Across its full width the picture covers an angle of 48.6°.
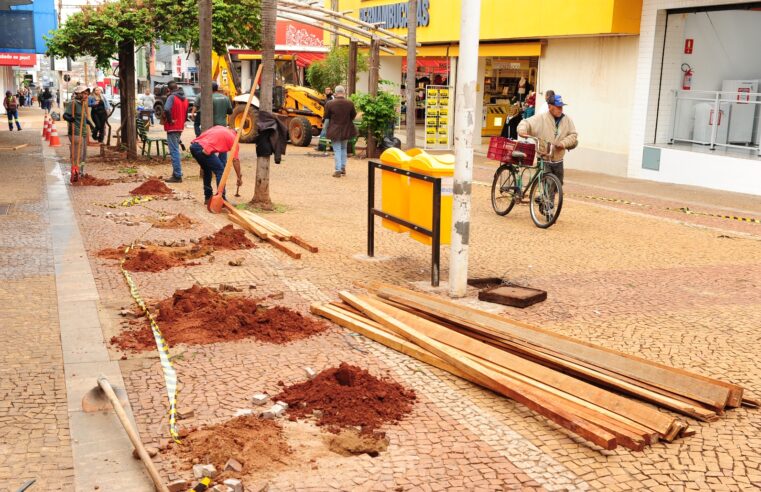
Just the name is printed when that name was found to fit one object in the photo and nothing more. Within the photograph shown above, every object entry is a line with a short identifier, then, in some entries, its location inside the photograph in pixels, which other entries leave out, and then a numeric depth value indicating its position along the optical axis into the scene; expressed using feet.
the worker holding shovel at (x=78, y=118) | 53.09
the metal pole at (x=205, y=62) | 50.93
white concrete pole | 24.36
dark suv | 126.28
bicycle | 38.01
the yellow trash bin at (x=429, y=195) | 26.91
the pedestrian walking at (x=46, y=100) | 147.02
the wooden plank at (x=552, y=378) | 15.79
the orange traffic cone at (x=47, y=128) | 85.57
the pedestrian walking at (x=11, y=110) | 103.93
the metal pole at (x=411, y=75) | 66.90
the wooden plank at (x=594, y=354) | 17.02
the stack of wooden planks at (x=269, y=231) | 31.63
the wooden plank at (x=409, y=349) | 15.08
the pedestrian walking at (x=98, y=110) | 77.97
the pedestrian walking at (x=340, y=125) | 57.72
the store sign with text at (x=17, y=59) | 147.33
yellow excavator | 81.25
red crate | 40.16
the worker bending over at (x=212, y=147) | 39.11
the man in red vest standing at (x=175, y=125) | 52.44
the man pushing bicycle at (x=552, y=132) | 38.96
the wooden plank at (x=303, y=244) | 31.65
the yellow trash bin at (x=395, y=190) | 28.84
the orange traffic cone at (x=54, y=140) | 82.12
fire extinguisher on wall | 59.61
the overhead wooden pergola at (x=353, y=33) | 67.38
